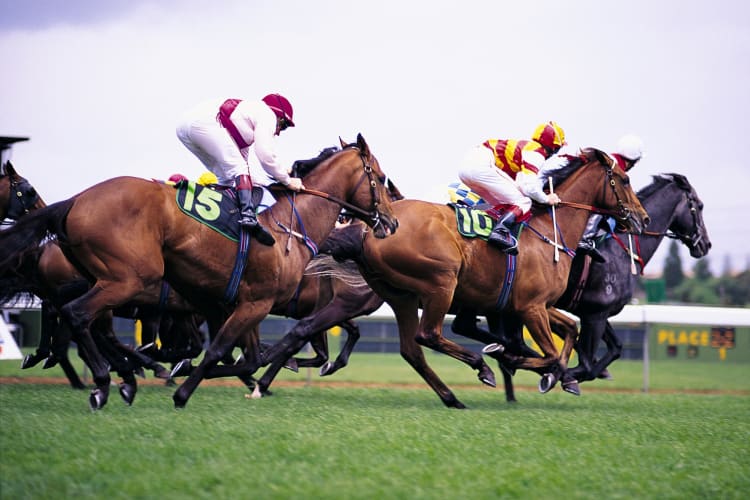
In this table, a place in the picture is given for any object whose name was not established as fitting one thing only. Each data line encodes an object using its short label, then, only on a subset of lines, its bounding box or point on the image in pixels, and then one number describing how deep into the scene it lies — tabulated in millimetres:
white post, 25016
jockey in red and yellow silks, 16922
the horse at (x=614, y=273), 18484
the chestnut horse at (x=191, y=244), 12430
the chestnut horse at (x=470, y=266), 15781
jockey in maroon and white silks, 14172
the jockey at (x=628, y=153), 19422
